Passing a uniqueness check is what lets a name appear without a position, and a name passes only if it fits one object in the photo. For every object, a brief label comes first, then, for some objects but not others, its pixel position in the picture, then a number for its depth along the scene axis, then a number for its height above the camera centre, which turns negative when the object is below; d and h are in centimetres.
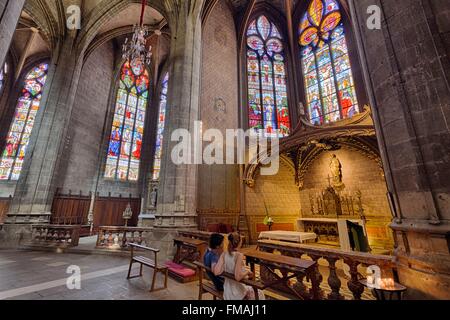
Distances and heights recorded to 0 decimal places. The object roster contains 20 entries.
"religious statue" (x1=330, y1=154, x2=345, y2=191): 916 +178
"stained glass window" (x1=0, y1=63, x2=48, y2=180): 1299 +592
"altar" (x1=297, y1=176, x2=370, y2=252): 848 +8
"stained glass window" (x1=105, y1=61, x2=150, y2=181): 1463 +644
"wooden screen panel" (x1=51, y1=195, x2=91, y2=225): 1049 +14
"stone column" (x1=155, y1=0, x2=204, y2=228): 731 +416
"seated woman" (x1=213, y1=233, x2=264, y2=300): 234 -66
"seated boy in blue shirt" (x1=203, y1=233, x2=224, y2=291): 275 -54
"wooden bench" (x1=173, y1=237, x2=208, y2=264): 481 -99
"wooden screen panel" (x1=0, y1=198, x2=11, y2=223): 1198 +29
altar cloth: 646 -72
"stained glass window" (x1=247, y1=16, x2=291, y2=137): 1262 +861
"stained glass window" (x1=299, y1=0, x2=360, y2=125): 1110 +873
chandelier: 731 +596
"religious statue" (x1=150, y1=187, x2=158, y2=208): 1277 +98
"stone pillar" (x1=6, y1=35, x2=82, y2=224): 924 +311
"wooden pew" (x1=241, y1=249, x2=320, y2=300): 260 -72
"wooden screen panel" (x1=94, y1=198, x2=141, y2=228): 1305 +12
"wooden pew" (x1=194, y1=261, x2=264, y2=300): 221 -91
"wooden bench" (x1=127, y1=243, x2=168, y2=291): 376 -96
